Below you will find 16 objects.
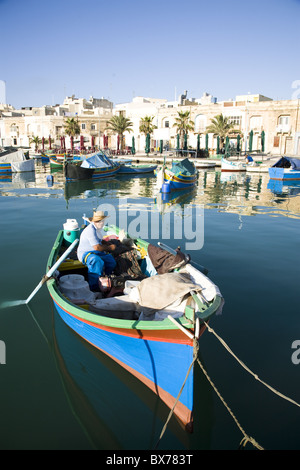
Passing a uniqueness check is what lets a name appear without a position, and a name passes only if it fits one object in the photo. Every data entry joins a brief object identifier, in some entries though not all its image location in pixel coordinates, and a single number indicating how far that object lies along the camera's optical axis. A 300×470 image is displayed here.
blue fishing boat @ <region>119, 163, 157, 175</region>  37.59
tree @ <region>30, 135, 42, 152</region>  71.56
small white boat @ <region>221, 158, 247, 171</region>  39.61
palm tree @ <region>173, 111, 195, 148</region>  53.44
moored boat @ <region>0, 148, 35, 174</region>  38.41
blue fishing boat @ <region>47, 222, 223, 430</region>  4.47
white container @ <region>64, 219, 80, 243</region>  9.28
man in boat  7.10
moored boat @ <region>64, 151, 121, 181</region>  32.41
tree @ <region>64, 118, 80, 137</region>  63.69
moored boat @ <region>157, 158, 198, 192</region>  26.25
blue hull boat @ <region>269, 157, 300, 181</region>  32.44
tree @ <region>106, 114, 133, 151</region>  56.94
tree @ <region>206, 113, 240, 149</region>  50.16
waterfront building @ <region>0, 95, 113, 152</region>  71.11
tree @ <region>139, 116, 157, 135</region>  55.60
